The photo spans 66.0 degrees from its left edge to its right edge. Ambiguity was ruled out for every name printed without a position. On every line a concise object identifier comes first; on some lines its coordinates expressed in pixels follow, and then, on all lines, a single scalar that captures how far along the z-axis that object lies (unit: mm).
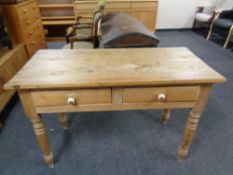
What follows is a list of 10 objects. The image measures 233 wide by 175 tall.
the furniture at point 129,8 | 3855
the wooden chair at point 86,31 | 2344
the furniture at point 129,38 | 1592
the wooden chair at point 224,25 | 3373
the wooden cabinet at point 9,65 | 1738
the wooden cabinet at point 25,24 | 2225
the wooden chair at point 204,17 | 3992
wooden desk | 908
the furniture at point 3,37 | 1920
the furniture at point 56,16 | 3801
